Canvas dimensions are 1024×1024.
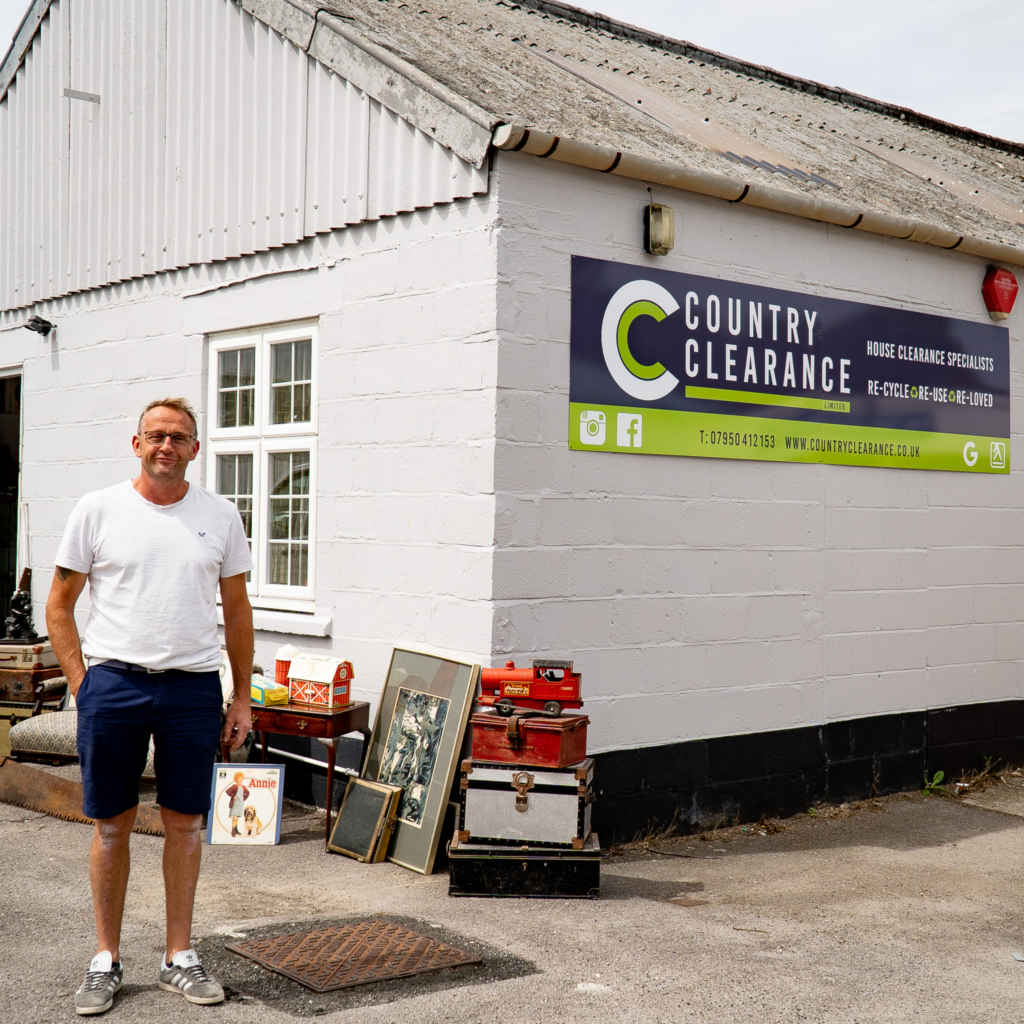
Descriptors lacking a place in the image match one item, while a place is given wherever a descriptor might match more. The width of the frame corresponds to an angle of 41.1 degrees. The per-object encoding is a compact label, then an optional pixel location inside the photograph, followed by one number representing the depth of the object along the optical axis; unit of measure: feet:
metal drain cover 16.35
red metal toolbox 20.70
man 15.34
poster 23.40
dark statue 30.50
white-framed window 26.63
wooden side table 23.36
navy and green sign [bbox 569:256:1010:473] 23.50
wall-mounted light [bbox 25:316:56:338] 33.68
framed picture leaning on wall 22.13
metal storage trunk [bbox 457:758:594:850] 20.52
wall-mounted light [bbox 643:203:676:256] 23.80
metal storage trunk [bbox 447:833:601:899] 20.26
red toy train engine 20.90
